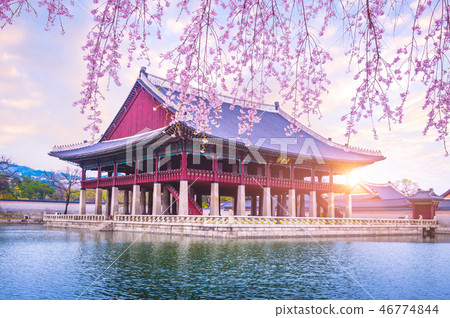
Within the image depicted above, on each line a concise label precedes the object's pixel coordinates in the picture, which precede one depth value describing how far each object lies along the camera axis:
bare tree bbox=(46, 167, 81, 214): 53.84
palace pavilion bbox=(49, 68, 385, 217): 27.97
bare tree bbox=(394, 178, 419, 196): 78.88
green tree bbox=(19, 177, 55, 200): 68.31
